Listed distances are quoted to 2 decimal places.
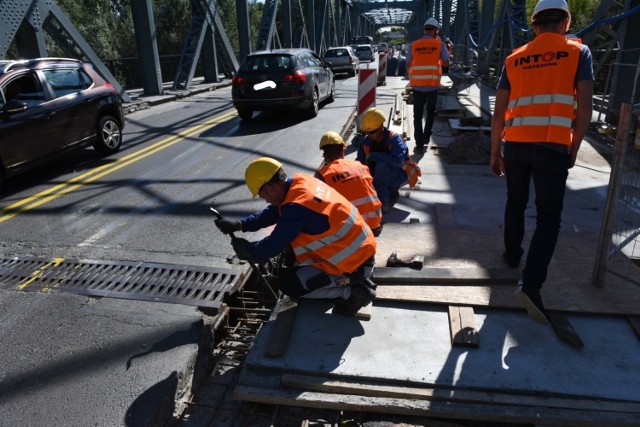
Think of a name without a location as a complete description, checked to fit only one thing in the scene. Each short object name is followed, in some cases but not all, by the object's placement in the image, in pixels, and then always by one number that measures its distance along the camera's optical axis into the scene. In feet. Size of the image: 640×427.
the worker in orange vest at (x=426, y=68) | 25.22
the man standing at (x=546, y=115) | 10.07
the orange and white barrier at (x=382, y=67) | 52.60
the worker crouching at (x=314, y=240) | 10.25
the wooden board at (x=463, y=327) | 9.78
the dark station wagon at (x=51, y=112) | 21.79
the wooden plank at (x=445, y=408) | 7.91
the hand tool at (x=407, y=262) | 12.69
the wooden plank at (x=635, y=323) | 9.96
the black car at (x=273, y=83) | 37.24
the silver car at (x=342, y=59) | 83.71
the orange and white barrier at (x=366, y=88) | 26.71
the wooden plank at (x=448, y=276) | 11.91
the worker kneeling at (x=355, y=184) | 13.34
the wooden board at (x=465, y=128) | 28.55
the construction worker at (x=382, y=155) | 16.99
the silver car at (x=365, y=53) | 106.73
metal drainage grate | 13.10
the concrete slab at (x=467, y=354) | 8.73
